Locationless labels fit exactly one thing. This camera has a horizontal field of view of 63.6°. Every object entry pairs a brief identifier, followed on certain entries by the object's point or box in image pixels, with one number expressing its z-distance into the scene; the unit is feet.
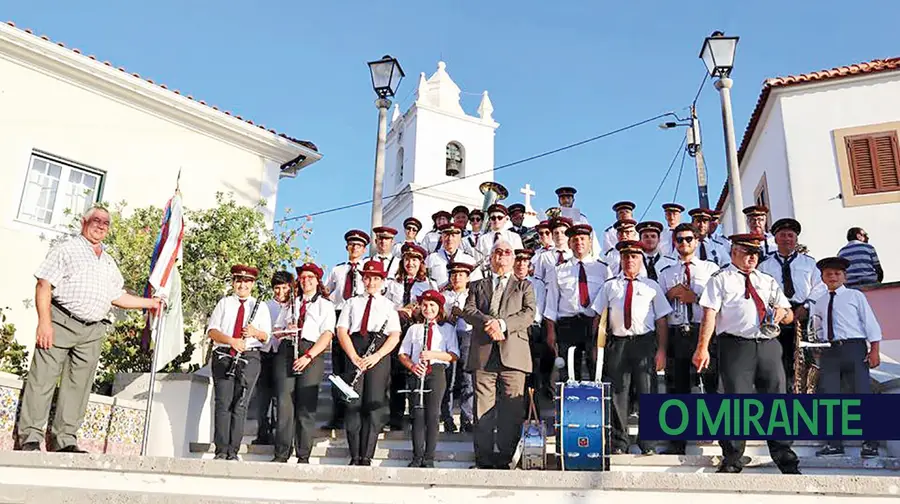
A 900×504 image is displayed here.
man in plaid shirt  16.97
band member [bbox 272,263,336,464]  21.09
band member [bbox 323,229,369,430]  26.50
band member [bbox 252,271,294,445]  23.17
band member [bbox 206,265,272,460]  21.49
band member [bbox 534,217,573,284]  27.66
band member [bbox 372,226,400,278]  28.71
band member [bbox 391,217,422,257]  30.33
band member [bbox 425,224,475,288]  28.17
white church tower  111.04
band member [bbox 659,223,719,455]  21.72
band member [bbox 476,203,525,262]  30.78
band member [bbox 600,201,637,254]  28.71
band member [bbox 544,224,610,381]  23.89
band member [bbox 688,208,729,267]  25.68
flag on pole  22.20
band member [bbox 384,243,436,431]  24.66
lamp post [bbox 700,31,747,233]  30.71
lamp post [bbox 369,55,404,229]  35.86
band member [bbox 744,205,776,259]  25.53
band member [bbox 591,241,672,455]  20.06
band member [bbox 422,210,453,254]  32.83
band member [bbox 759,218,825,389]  22.69
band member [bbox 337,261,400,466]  20.83
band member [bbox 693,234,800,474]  18.19
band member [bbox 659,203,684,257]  27.76
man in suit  19.12
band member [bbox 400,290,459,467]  20.51
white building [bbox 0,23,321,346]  39.47
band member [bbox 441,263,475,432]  23.73
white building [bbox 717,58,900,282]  47.19
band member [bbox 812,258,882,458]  21.01
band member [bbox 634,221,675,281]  24.73
